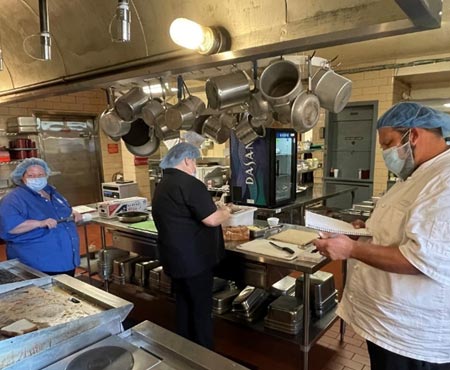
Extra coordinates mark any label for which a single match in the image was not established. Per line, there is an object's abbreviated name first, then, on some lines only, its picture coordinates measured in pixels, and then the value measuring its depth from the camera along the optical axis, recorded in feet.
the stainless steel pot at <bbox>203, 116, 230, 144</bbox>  8.65
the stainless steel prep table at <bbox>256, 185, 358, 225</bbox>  11.14
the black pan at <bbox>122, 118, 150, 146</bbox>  9.01
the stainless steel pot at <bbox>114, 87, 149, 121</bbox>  7.61
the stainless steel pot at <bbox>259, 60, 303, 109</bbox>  5.74
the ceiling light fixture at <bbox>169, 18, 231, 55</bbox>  5.26
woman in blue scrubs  7.10
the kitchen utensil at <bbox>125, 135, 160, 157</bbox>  9.13
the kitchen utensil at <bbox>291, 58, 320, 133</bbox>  5.89
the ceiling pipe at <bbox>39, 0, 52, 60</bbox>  5.08
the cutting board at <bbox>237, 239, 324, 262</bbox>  6.56
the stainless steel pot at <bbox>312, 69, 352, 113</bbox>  5.97
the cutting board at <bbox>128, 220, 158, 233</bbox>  8.75
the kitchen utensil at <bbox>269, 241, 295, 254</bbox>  6.78
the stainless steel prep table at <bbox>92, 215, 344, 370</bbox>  6.30
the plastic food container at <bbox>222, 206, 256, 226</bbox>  8.29
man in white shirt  3.66
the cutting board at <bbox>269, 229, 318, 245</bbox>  7.33
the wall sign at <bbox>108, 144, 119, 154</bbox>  21.72
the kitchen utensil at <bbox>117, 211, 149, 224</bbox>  9.52
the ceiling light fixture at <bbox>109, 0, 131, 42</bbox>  4.15
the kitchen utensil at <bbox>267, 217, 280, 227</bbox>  8.51
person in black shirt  6.60
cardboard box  10.12
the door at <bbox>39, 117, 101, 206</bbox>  19.48
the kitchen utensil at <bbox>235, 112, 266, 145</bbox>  7.91
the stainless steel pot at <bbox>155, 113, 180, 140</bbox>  7.49
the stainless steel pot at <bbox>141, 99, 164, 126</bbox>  7.55
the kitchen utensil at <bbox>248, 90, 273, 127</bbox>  6.31
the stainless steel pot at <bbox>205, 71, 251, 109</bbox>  6.06
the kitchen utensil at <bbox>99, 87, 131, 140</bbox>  8.03
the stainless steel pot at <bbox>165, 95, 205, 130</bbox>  7.06
